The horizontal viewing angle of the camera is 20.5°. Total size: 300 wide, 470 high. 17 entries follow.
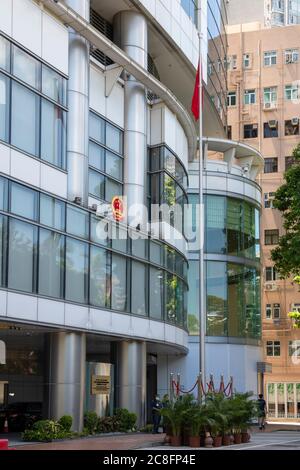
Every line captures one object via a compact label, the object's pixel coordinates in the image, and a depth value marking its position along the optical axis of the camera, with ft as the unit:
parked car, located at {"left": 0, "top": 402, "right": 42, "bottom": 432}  113.19
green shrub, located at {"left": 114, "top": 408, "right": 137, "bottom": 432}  104.99
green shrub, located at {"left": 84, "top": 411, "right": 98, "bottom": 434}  98.84
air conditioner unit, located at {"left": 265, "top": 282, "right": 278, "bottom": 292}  219.00
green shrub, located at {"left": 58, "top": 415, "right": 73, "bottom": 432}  91.76
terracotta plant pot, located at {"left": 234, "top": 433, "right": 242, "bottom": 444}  92.84
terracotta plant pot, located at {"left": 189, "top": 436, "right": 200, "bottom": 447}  86.74
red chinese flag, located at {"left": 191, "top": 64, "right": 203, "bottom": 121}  113.29
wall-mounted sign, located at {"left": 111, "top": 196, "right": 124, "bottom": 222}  108.27
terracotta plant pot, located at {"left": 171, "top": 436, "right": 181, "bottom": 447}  88.22
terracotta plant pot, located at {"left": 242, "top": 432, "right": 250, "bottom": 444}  94.48
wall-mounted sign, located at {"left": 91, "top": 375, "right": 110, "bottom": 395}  103.35
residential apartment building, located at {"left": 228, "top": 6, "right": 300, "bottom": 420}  214.07
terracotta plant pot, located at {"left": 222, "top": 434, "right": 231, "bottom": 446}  89.92
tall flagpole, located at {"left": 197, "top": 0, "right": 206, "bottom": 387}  104.32
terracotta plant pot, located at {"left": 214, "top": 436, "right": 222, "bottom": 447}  88.23
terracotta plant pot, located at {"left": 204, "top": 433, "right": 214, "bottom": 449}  86.56
